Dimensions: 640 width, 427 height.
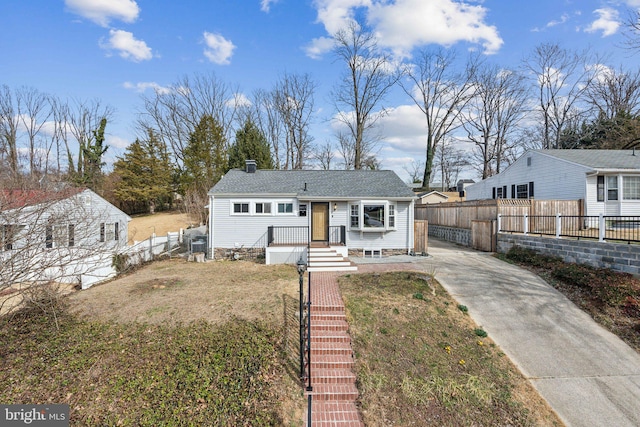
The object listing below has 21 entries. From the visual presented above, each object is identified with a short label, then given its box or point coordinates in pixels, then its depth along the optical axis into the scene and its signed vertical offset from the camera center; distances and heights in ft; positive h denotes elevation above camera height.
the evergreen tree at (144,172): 96.48 +14.94
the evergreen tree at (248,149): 80.48 +18.78
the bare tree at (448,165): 136.75 +27.55
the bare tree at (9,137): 76.38 +22.73
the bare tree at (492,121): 101.60 +34.17
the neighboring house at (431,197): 96.37 +5.83
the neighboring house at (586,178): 46.98 +6.37
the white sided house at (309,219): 44.65 -0.77
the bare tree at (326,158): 130.72 +26.01
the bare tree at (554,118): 93.50 +32.28
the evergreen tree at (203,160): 89.97 +17.76
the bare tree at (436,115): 96.37 +34.11
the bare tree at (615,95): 87.61 +37.61
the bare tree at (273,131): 104.66 +31.54
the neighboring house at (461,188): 105.97 +10.10
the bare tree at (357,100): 92.07 +37.96
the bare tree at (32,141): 83.71 +23.03
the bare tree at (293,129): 103.35 +31.20
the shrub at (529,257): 34.78 -5.69
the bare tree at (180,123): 101.60 +33.07
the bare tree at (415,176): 185.21 +25.07
